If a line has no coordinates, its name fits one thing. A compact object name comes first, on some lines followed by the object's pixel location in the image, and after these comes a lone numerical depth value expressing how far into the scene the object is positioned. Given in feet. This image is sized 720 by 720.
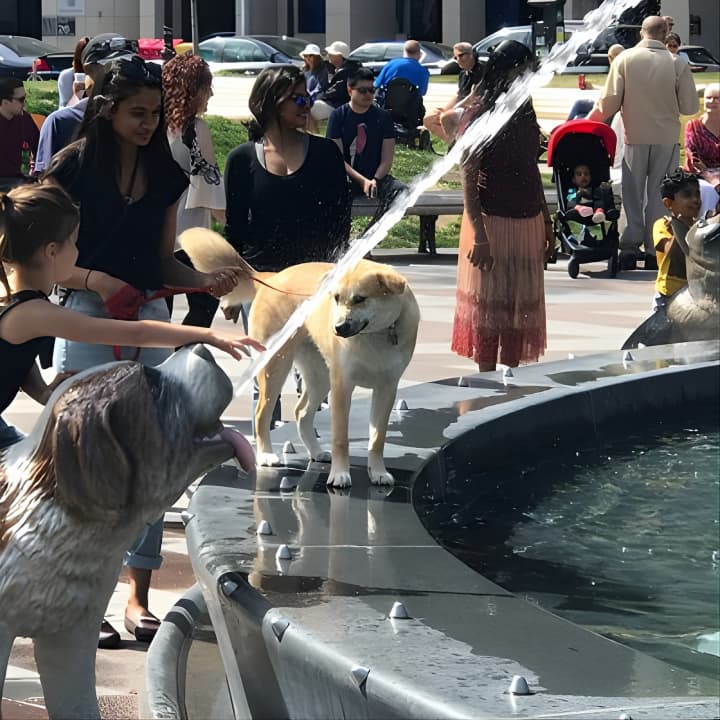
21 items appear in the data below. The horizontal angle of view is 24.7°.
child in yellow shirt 32.65
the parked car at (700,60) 137.58
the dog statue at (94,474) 11.82
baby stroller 52.08
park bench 54.80
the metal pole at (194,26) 115.85
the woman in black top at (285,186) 23.26
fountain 10.72
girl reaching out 13.42
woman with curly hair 29.09
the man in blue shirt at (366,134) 43.96
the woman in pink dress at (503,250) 28.37
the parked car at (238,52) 158.40
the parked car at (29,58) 136.98
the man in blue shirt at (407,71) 90.87
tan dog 18.30
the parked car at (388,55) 151.53
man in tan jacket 52.13
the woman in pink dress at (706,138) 49.88
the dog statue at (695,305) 27.66
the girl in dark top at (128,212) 18.30
